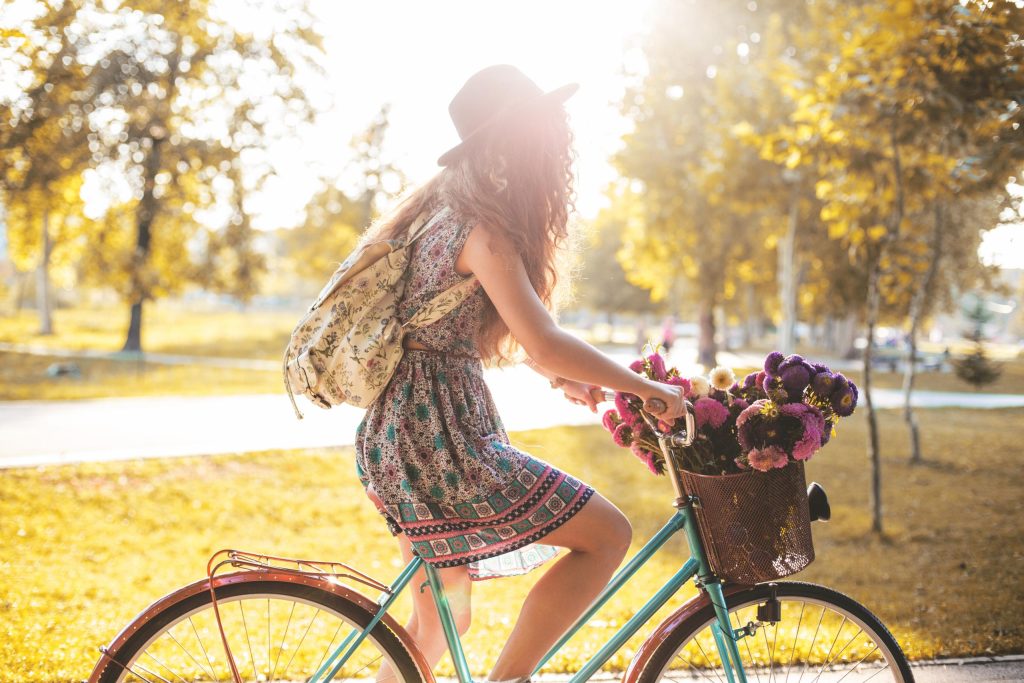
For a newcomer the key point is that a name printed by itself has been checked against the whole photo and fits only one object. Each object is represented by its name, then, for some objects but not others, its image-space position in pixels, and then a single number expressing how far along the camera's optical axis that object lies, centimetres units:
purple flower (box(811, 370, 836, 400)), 227
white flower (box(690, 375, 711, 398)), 226
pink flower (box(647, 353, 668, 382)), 232
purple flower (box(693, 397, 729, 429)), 220
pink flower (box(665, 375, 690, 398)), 226
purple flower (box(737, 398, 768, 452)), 212
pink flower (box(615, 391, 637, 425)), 229
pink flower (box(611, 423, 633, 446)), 236
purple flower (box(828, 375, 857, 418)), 228
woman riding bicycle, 216
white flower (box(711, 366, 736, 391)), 228
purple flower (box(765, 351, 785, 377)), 229
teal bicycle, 213
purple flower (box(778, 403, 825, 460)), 211
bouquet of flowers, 212
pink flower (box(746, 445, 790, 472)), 208
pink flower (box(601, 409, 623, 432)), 242
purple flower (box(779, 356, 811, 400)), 224
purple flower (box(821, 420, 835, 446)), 220
